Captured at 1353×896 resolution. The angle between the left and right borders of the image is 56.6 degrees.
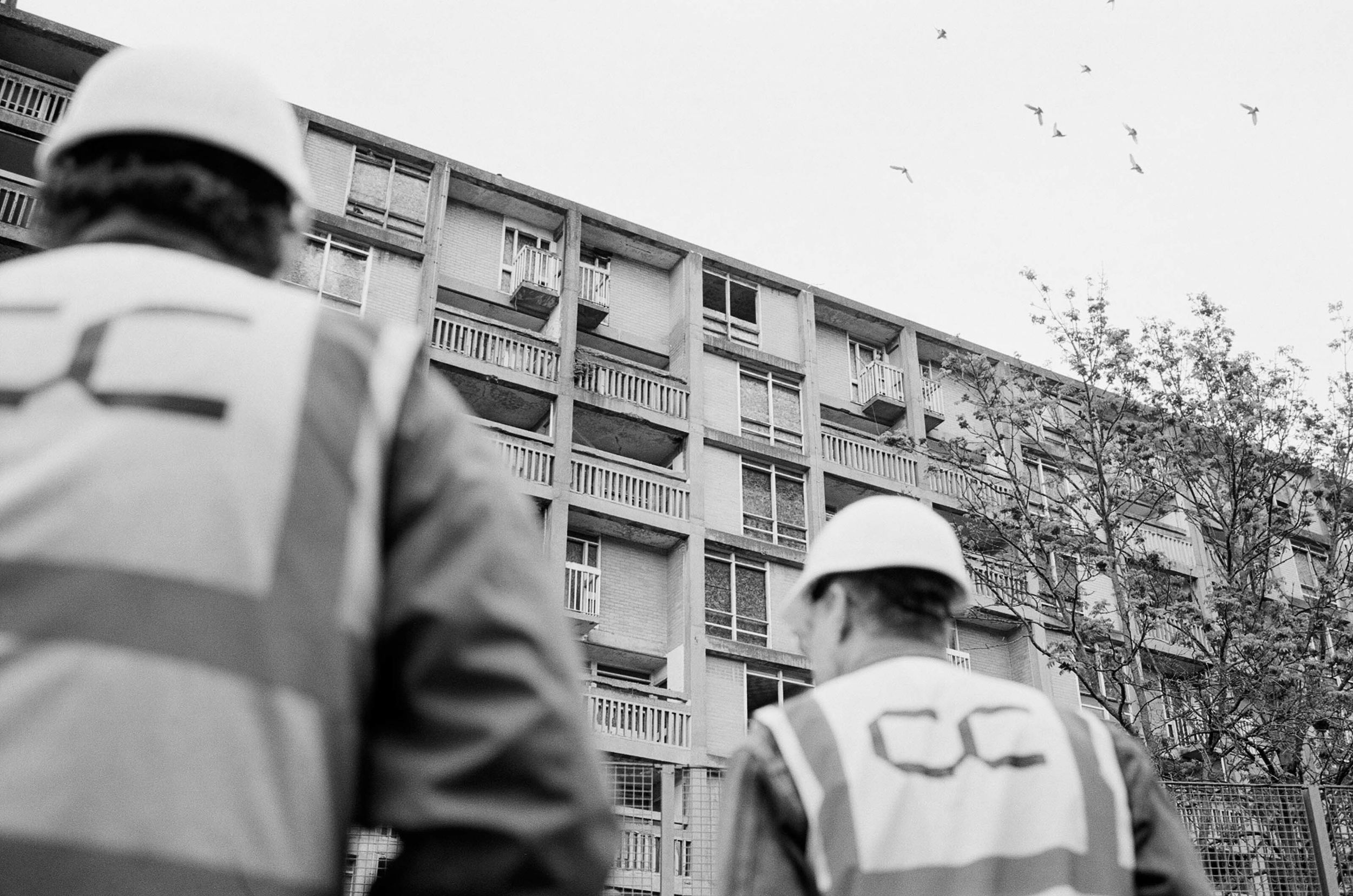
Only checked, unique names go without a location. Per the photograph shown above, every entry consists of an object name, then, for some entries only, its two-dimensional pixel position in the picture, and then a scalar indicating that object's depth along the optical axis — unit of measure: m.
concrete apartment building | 25.03
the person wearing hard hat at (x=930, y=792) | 2.53
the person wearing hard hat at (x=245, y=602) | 1.14
